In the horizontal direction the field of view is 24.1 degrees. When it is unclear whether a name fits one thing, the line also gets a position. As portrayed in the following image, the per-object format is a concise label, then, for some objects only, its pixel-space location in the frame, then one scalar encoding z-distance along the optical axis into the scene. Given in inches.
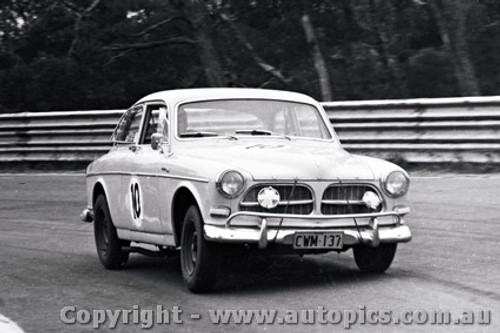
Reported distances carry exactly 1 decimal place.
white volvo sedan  302.8
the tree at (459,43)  858.1
